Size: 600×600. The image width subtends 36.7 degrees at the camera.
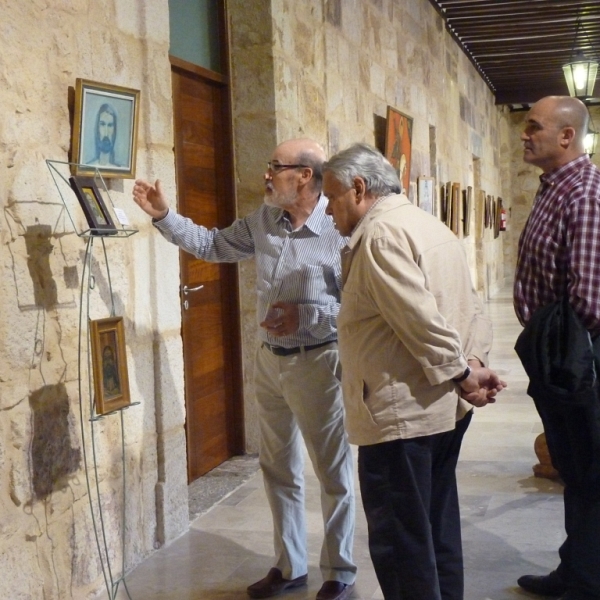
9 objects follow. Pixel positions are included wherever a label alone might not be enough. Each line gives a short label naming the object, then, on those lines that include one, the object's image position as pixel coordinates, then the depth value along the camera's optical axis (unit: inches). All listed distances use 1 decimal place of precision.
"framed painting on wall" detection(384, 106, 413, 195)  309.2
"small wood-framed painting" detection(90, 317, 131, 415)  111.0
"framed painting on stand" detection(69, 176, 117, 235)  113.0
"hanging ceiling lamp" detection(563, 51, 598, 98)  305.7
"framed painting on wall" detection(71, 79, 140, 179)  120.6
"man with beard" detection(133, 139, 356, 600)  120.6
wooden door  183.6
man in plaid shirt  106.5
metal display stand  118.5
